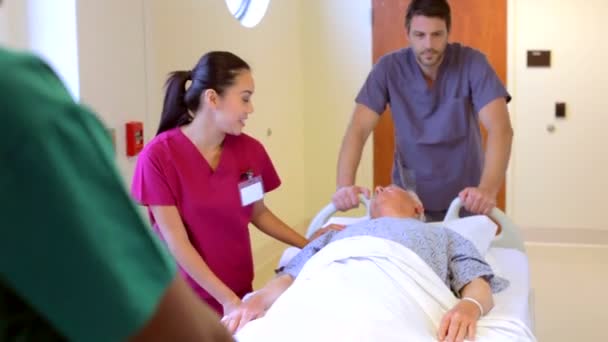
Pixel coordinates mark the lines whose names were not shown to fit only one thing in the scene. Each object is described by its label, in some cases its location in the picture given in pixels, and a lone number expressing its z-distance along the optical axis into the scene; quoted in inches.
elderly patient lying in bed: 75.0
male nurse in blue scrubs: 109.6
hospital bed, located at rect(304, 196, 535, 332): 85.3
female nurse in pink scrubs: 83.1
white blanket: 68.9
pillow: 98.3
